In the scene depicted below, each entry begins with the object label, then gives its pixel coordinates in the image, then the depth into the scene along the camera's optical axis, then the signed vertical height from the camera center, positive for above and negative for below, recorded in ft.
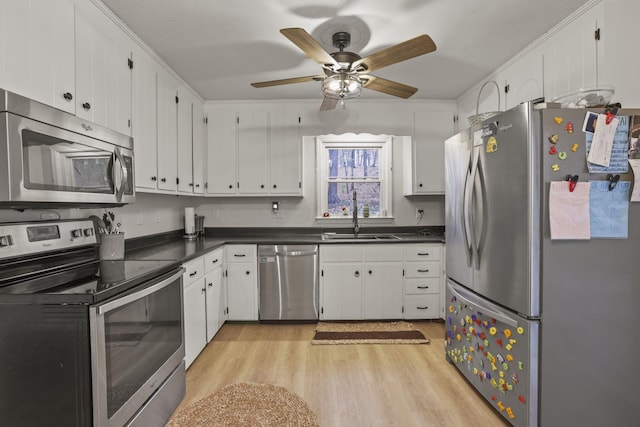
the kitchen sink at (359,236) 11.65 -1.03
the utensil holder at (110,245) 6.24 -0.66
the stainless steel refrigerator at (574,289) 5.25 -1.35
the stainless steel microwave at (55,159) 3.98 +0.79
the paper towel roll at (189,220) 11.58 -0.34
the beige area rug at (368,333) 9.59 -3.92
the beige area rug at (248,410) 6.07 -3.99
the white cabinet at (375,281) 10.96 -2.48
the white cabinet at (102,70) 5.87 +2.86
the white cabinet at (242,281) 10.86 -2.39
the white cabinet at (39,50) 4.42 +2.47
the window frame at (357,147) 12.78 +1.87
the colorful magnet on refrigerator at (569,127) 5.22 +1.30
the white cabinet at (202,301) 7.73 -2.49
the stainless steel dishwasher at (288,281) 10.89 -2.43
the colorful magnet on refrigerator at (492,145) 6.05 +1.20
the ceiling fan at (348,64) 5.90 +3.05
